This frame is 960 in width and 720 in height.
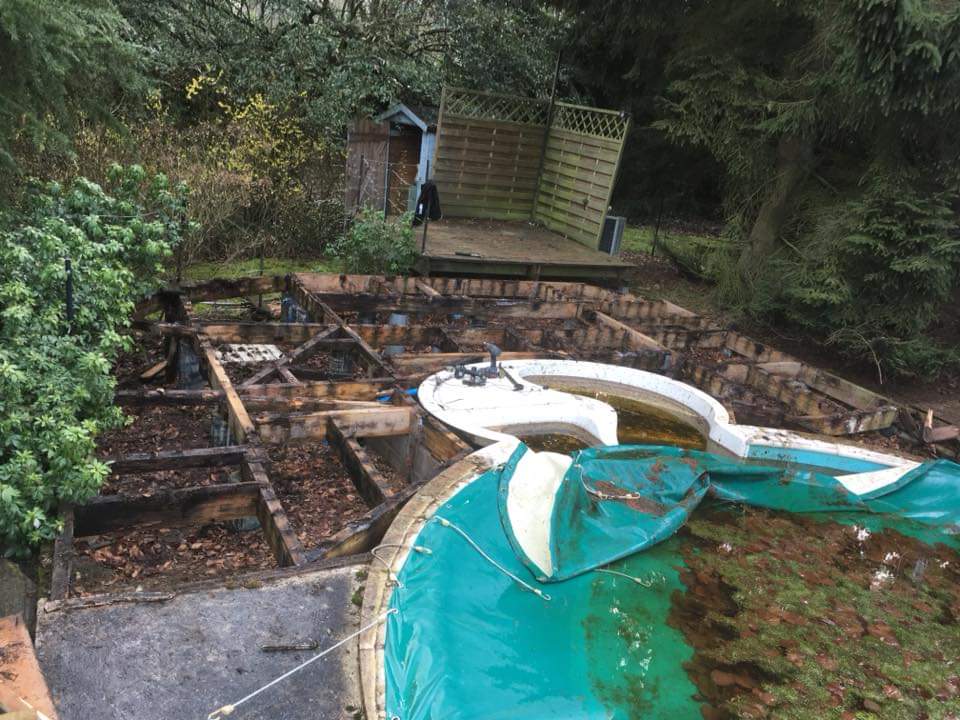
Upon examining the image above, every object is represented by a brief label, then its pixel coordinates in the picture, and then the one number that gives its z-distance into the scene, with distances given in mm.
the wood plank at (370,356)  6888
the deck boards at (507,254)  10773
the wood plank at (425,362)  7091
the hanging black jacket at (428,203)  10816
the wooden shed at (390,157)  13164
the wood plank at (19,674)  2537
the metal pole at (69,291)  4676
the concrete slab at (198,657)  2982
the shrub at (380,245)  10414
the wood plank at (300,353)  6320
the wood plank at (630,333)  8366
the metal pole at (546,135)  13561
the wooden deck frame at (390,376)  4383
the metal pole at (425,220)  10555
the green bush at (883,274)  8500
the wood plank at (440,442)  5531
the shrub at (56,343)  3705
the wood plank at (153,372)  7371
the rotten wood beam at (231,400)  5203
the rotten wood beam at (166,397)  5441
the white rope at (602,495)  4809
